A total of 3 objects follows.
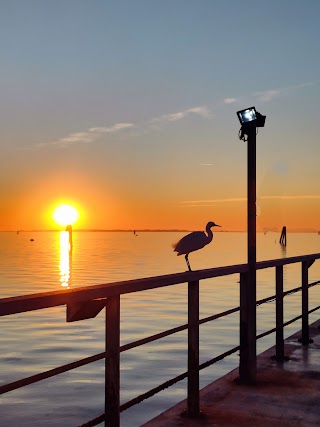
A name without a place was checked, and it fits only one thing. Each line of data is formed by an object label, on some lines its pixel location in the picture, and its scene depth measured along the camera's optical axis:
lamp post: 6.80
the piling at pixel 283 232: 134.25
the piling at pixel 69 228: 117.55
